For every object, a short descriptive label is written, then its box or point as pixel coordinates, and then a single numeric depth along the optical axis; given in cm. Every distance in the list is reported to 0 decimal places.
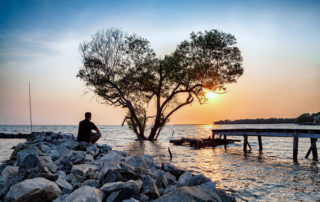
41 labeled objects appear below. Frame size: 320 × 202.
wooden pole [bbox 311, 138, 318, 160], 1516
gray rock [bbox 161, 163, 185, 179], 704
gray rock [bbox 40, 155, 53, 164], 771
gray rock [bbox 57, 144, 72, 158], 876
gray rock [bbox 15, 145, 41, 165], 802
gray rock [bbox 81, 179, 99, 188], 525
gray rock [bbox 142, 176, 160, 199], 468
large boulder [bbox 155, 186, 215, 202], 378
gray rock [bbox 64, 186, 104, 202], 392
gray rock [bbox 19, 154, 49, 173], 552
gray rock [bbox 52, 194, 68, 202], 418
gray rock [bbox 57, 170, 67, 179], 582
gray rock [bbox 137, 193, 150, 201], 440
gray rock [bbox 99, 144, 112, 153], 1161
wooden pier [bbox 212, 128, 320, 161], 1434
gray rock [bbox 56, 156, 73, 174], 699
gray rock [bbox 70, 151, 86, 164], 743
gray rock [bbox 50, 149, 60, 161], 898
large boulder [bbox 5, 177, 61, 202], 411
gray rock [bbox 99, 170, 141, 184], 512
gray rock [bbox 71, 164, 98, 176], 604
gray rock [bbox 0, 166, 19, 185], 549
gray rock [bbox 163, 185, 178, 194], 516
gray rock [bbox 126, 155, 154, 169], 779
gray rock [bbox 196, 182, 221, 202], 457
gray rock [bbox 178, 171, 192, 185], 600
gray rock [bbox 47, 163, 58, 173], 621
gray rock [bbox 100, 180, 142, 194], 440
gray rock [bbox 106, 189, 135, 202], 420
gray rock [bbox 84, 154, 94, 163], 797
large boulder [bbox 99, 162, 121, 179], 550
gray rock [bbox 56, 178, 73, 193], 488
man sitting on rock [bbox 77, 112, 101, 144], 1245
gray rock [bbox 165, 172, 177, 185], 611
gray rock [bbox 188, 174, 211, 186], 563
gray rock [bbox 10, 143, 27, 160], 1128
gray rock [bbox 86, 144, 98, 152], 1087
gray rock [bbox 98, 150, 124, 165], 704
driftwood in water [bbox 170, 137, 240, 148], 2248
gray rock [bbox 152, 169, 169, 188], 559
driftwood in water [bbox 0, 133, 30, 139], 4156
